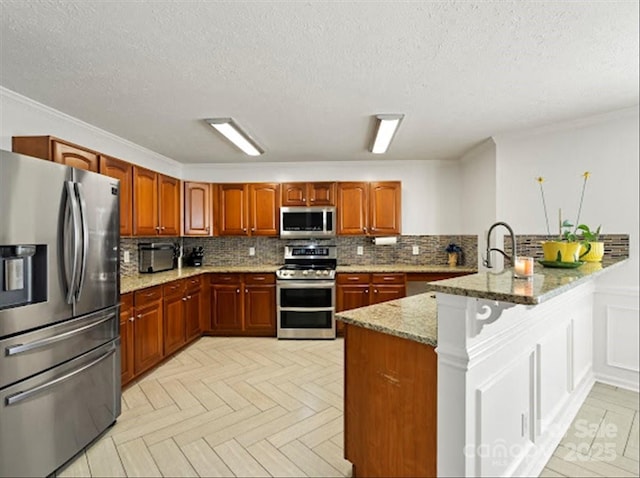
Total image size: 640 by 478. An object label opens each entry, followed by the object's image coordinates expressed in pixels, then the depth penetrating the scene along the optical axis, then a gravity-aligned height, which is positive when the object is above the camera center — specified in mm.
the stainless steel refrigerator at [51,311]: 1652 -414
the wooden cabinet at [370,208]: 4547 +405
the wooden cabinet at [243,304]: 4301 -881
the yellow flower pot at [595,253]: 2312 -123
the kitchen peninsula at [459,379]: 1295 -671
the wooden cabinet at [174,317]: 3459 -873
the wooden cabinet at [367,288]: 4250 -669
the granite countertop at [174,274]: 3068 -428
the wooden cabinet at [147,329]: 2988 -878
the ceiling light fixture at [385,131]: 2932 +1073
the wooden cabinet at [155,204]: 3395 +397
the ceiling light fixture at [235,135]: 2998 +1069
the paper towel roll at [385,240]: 4695 -45
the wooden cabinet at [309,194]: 4566 +612
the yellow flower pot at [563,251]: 1926 -91
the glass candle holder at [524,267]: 1464 -143
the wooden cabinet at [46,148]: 2299 +658
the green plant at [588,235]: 2273 +6
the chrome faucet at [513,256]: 1576 -99
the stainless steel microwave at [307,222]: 4512 +216
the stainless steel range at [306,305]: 4211 -879
